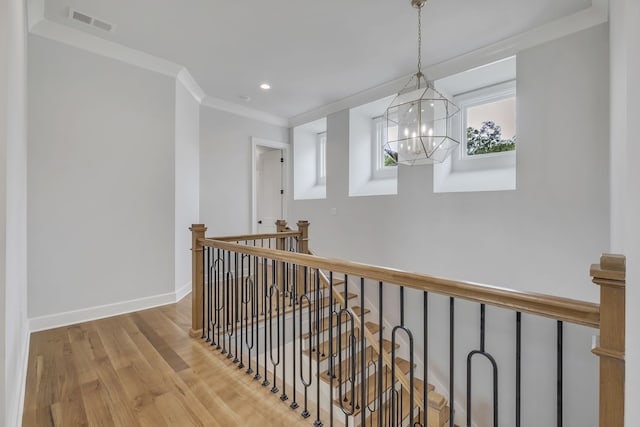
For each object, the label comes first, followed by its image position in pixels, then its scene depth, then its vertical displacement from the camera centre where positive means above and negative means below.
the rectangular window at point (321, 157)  5.63 +1.01
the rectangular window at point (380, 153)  4.47 +0.87
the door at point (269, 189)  5.54 +0.40
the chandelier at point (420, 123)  2.15 +0.65
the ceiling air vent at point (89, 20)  2.53 +1.65
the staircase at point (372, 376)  3.05 -1.82
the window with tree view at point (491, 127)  3.34 +0.97
